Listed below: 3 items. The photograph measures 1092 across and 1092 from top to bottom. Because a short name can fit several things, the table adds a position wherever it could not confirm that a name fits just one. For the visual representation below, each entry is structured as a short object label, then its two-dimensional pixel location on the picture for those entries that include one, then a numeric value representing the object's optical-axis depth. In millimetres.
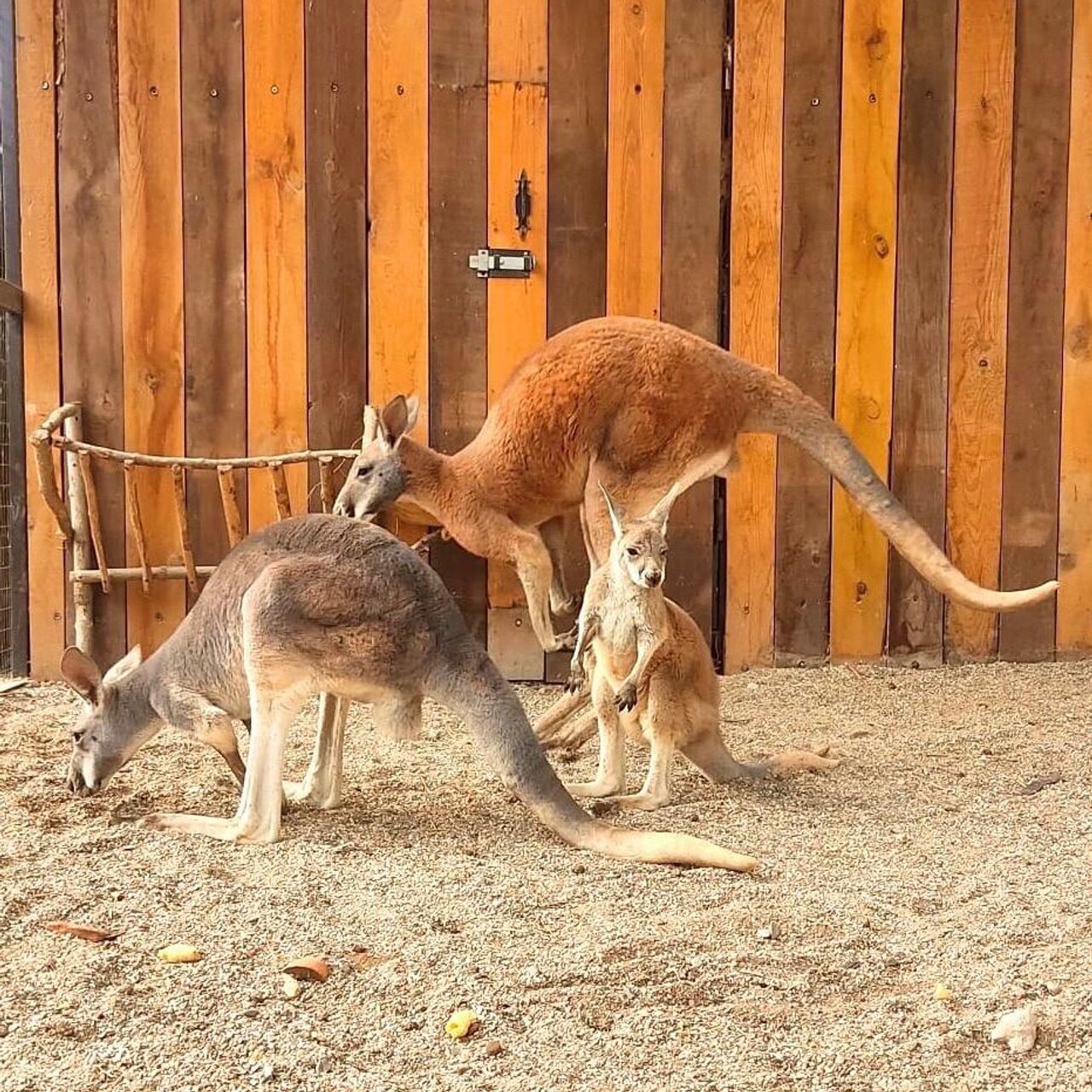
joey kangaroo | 3072
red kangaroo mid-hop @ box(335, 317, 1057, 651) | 3871
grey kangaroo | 2824
